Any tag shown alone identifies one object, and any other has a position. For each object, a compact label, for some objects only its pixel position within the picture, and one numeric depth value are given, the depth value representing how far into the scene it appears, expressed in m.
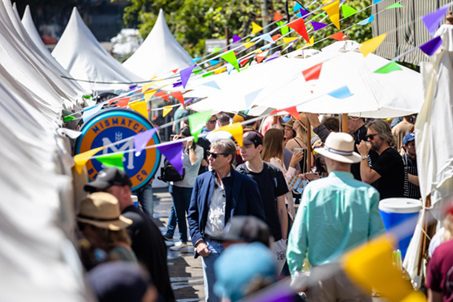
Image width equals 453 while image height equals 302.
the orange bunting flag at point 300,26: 18.22
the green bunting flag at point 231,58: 19.10
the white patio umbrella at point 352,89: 15.44
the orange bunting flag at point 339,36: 19.21
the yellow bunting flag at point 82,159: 10.88
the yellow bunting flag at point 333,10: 17.34
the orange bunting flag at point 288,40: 20.47
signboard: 12.34
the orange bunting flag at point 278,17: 22.50
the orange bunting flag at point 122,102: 18.31
